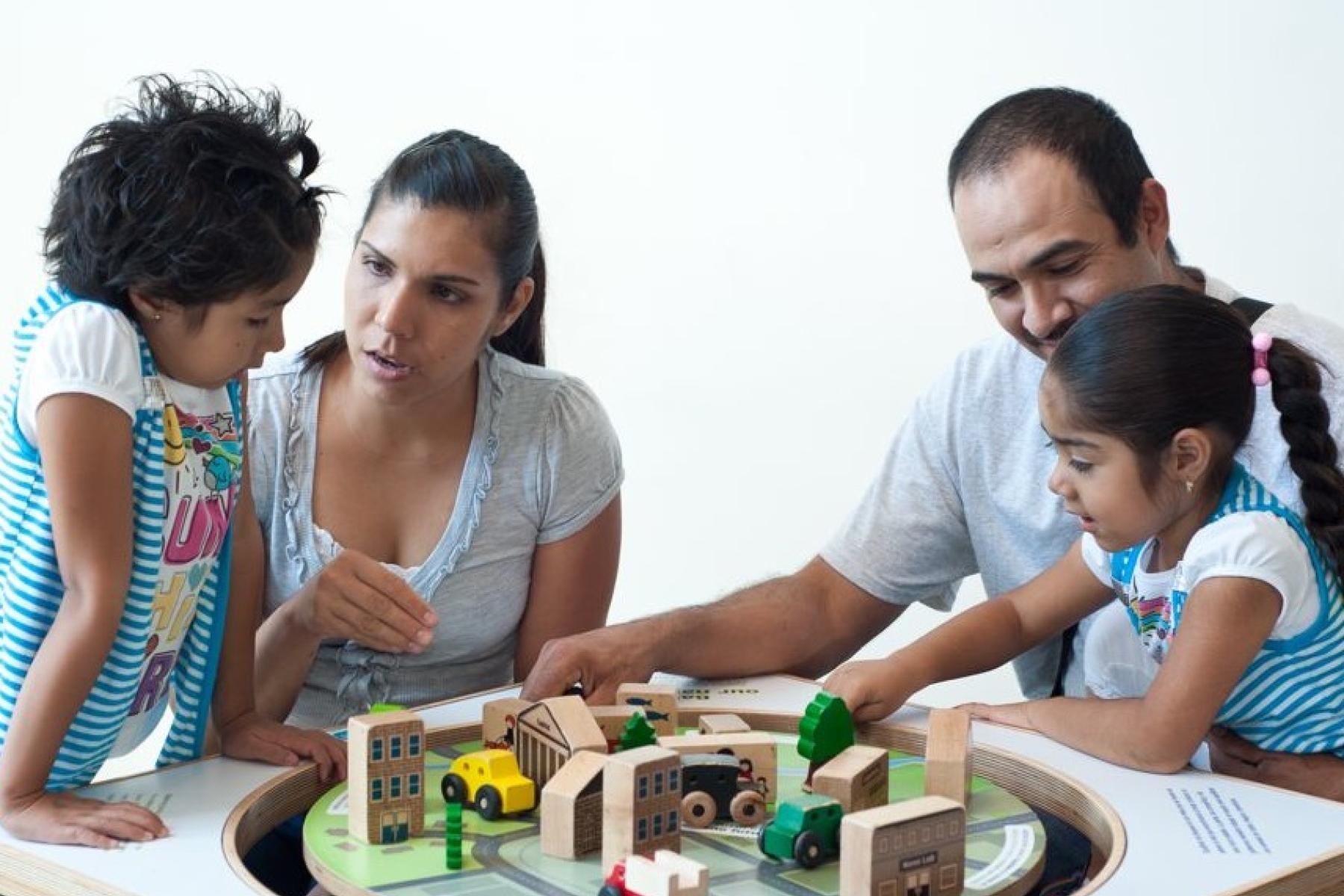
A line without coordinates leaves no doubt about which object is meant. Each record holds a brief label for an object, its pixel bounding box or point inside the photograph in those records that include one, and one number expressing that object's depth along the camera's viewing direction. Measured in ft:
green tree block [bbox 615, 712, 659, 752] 6.58
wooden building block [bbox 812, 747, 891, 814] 6.25
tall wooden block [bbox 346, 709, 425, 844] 6.23
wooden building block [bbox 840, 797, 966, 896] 5.74
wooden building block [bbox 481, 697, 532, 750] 6.77
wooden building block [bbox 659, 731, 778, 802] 6.46
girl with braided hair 6.72
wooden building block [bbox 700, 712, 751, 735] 6.72
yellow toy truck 6.36
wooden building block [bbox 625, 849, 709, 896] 5.67
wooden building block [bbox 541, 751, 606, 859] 6.09
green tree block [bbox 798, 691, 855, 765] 6.55
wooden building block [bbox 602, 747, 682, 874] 5.98
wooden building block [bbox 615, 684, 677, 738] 6.98
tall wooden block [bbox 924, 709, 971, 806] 6.46
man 7.56
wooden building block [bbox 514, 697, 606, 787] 6.35
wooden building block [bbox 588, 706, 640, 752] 6.75
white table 6.03
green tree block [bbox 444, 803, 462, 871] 6.09
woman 7.68
